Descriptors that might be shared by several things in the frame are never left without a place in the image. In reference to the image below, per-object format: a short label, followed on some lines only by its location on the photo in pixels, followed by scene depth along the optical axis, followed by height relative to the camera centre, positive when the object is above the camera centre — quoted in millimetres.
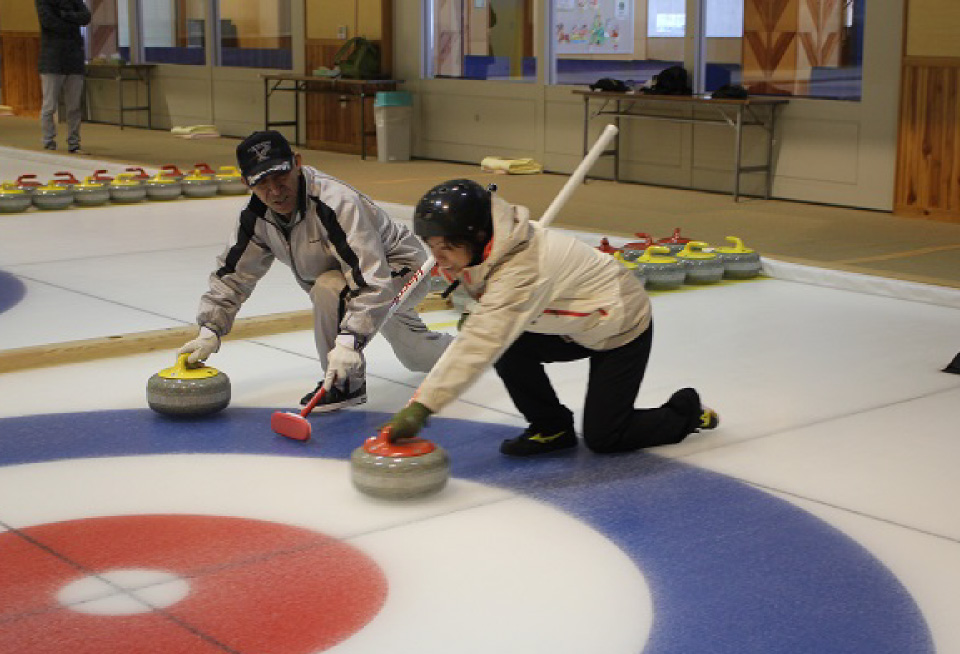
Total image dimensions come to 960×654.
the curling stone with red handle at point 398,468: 4223 -1179
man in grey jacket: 4914 -708
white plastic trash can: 14594 -600
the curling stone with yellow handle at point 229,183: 12078 -1000
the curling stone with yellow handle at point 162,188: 11742 -1022
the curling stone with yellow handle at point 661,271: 7918 -1127
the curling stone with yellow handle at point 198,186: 11898 -1012
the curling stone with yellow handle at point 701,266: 8078 -1120
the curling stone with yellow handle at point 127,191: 11539 -1024
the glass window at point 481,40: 13898 +238
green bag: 14961 +20
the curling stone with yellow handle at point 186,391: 5137 -1163
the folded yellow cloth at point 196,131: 17312 -823
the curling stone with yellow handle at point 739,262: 8258 -1118
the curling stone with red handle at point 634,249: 8289 -1056
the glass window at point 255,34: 16812 +335
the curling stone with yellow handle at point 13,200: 10867 -1037
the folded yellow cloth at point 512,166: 13375 -943
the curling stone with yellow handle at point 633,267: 7848 -1097
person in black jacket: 14828 +56
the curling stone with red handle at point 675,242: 8422 -1036
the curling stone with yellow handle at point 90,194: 11281 -1029
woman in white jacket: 4270 -820
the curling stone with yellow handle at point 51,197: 11055 -1030
